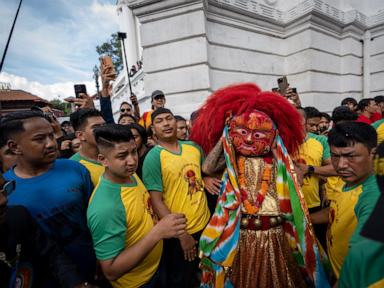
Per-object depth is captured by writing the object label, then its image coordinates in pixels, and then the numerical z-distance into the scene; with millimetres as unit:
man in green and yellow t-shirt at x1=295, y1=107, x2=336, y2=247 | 2359
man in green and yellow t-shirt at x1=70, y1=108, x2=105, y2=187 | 2082
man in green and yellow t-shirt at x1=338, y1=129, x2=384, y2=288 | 572
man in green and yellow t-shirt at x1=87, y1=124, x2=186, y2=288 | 1343
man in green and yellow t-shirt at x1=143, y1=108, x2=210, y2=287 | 2113
